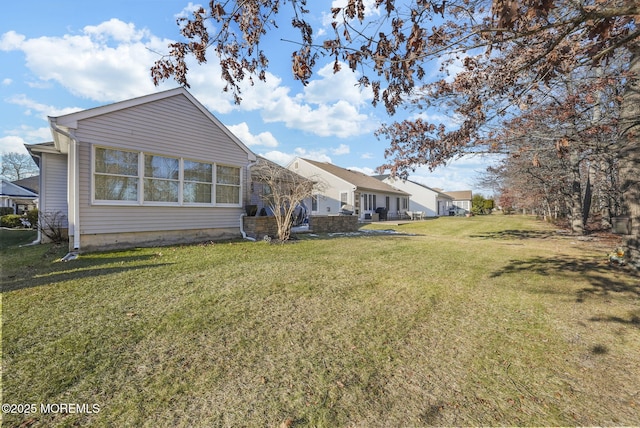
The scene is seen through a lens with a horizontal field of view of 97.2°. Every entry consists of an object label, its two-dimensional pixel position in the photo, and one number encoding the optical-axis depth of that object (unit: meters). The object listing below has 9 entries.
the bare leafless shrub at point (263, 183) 12.01
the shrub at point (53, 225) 10.38
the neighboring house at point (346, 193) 23.97
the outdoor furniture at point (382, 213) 28.38
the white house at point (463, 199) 59.85
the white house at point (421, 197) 39.56
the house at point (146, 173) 8.09
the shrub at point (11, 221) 19.13
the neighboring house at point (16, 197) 28.11
